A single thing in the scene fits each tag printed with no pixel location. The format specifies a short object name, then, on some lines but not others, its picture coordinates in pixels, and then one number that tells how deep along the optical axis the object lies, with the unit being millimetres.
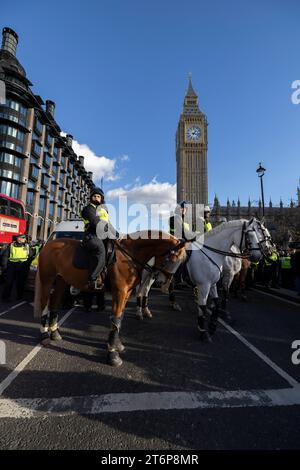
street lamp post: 16938
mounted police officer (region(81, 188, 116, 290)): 4133
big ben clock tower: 115250
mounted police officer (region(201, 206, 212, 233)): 7511
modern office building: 41438
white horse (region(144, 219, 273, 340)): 5234
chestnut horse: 4168
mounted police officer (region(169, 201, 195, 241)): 6496
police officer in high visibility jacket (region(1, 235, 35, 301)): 8508
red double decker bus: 15695
